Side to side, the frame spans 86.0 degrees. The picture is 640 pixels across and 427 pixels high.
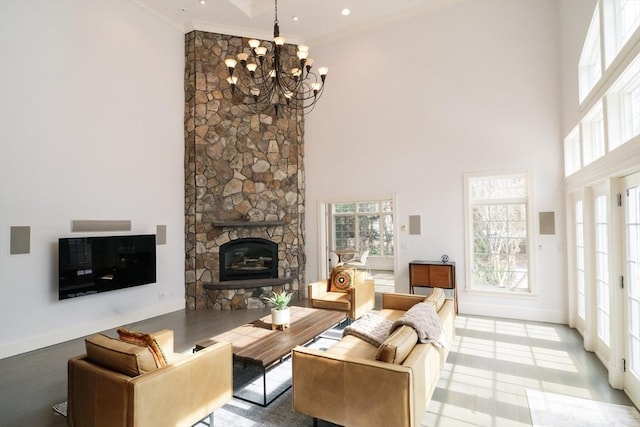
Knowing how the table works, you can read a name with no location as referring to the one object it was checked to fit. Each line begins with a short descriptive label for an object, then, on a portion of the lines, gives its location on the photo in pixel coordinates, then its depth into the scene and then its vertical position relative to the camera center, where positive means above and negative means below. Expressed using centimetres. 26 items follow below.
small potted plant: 383 -100
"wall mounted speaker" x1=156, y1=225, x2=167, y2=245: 605 -17
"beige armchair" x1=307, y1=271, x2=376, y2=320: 514 -116
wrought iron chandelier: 671 +275
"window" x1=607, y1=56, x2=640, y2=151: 284 +98
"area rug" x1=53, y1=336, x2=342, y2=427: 274 -158
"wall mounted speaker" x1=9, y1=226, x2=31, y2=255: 423 -18
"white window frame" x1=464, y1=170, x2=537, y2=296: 542 -16
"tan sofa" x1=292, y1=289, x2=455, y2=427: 218 -110
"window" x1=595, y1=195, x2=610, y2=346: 364 -53
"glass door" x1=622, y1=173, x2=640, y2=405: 286 -56
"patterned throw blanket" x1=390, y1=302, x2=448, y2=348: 271 -84
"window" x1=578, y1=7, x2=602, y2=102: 361 +188
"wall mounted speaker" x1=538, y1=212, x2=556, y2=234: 530 -1
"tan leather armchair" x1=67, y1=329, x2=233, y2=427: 210 -112
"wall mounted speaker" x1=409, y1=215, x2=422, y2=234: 628 -5
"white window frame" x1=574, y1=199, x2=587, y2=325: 463 -54
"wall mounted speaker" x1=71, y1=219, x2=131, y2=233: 486 +0
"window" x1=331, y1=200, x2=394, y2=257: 1107 -20
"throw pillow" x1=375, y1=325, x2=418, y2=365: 232 -87
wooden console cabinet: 572 -90
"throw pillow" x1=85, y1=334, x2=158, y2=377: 220 -87
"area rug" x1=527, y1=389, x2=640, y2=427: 270 -158
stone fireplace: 649 +80
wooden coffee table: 306 -119
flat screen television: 464 -57
